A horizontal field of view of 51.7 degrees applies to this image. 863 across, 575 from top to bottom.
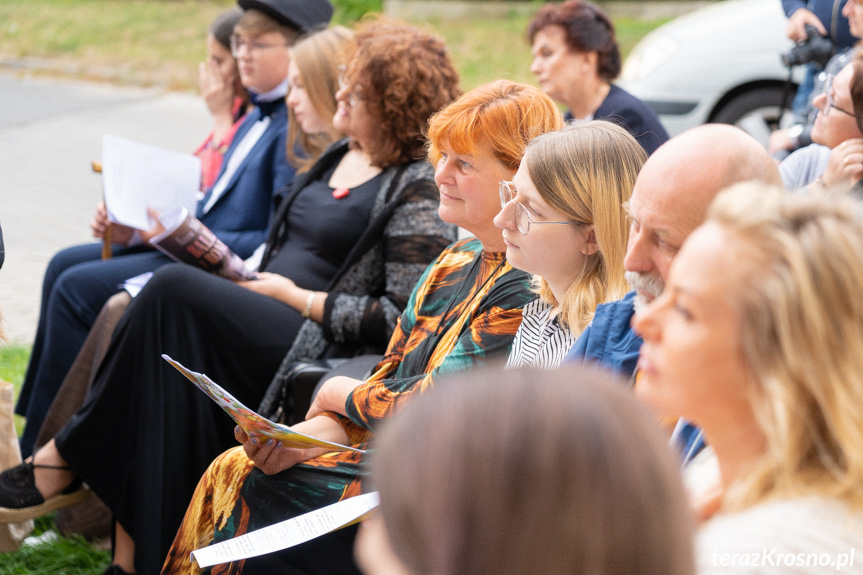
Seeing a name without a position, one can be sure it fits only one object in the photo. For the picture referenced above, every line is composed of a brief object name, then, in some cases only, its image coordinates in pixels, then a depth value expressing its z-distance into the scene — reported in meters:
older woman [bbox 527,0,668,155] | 4.16
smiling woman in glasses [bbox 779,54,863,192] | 2.54
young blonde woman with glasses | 1.97
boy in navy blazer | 3.35
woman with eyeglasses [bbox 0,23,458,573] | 2.67
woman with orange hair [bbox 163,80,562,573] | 2.10
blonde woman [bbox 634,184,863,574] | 1.07
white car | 5.73
